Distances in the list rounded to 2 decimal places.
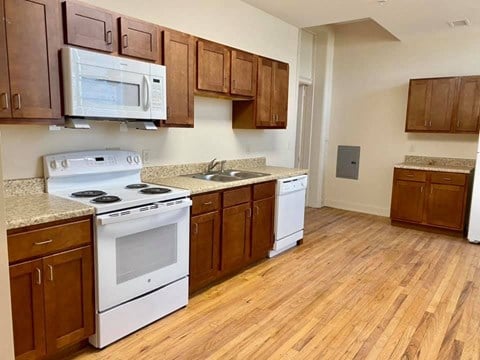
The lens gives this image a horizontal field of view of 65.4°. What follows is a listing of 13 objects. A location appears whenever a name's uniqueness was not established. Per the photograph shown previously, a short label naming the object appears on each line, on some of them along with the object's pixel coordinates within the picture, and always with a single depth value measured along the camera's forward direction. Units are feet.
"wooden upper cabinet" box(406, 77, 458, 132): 16.63
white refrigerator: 14.99
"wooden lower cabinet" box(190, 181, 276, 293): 9.99
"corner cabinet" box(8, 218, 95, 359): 6.31
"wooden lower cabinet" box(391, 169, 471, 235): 16.15
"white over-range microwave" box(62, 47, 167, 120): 7.69
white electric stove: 7.57
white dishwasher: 13.13
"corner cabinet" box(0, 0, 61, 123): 6.81
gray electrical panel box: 20.72
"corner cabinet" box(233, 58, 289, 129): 13.43
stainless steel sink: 12.25
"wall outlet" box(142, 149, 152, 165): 10.85
